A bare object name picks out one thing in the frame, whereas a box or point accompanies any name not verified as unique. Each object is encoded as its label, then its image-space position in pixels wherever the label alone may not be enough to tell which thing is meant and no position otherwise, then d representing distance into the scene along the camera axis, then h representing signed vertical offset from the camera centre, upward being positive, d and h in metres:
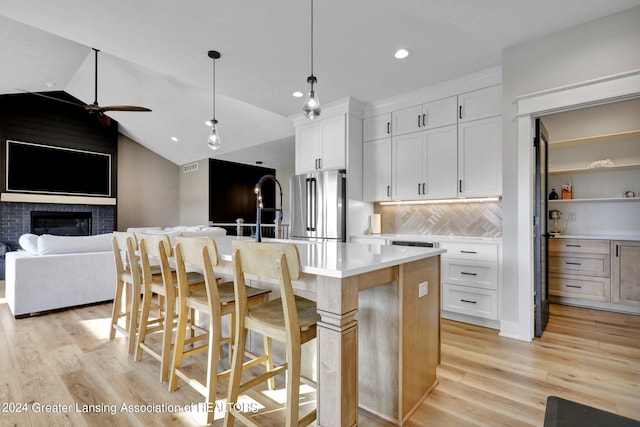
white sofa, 3.49 -0.69
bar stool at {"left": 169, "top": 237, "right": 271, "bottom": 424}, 1.75 -0.54
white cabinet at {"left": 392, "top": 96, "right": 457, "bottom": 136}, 3.61 +1.19
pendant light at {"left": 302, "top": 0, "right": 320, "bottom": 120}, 2.35 +0.82
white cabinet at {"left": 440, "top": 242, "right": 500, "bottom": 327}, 3.09 -0.69
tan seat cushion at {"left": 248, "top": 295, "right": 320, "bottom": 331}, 1.52 -0.52
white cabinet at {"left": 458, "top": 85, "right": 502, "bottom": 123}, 3.27 +1.19
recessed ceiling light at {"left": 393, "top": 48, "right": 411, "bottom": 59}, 2.99 +1.56
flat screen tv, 6.79 +1.04
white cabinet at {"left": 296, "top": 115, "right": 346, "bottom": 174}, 4.28 +1.00
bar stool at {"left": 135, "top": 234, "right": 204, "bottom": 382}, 2.17 -0.54
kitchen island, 1.38 -0.59
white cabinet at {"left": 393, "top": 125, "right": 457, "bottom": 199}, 3.62 +0.62
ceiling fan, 4.66 +1.58
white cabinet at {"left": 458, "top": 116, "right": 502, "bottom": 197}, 3.28 +0.62
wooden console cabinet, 3.46 -0.68
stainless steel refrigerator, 4.20 +0.13
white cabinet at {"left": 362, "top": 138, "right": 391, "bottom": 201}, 4.17 +0.61
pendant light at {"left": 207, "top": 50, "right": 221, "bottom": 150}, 3.78 +0.92
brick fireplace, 6.64 -0.01
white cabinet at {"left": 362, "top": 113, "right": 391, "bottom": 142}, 4.17 +1.19
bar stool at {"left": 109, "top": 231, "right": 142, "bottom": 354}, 2.52 -0.59
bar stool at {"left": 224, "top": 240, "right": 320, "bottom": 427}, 1.39 -0.52
